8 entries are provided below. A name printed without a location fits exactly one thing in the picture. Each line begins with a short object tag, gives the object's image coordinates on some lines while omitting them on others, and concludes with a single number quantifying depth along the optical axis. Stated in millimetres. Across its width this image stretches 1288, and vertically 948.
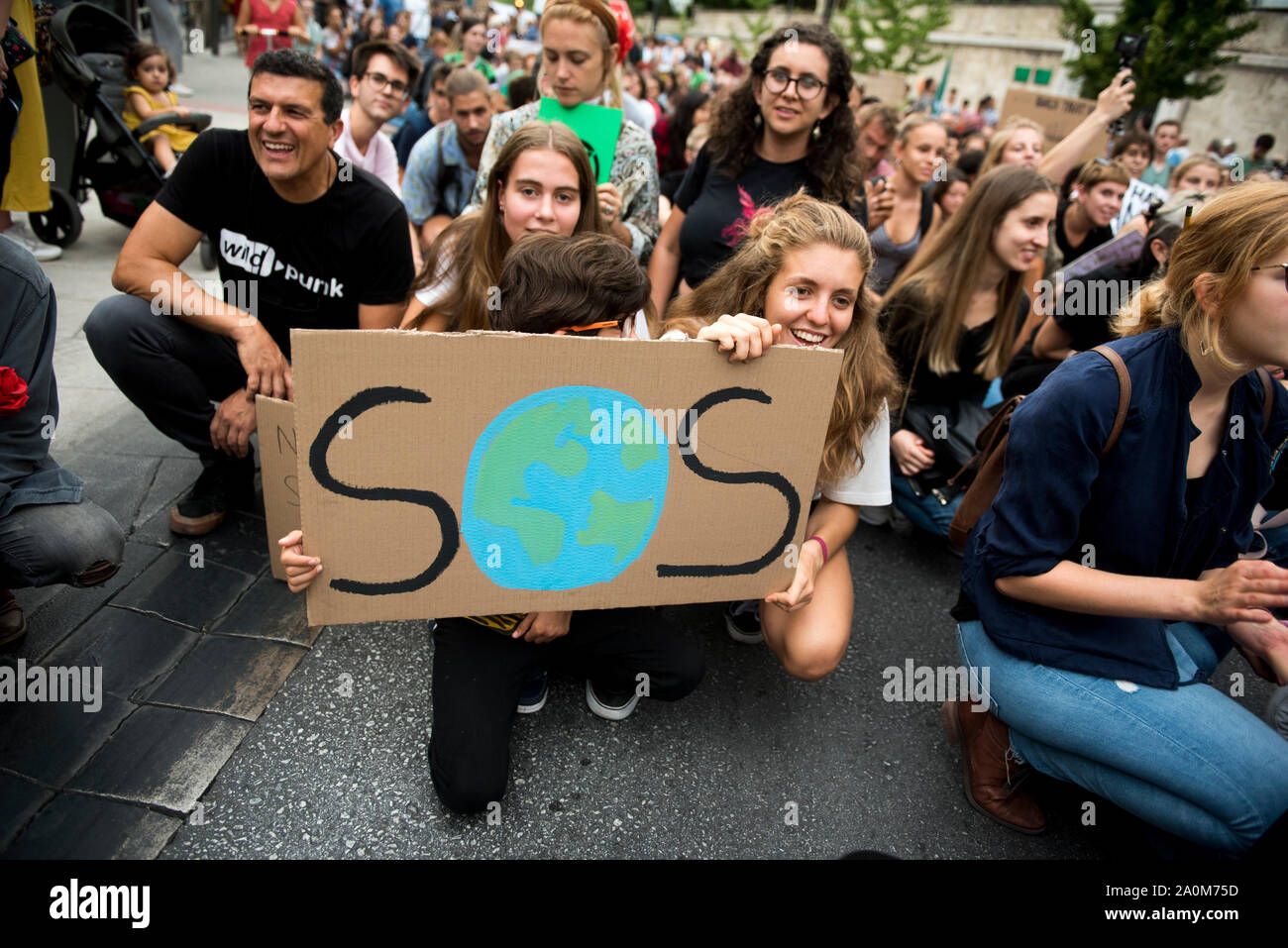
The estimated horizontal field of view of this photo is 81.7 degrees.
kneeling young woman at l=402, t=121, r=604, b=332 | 2412
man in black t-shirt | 2510
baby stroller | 4422
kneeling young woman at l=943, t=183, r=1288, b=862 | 1646
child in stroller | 5148
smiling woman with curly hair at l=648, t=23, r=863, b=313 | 3023
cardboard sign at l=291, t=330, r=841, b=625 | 1485
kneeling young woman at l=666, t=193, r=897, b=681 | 2090
